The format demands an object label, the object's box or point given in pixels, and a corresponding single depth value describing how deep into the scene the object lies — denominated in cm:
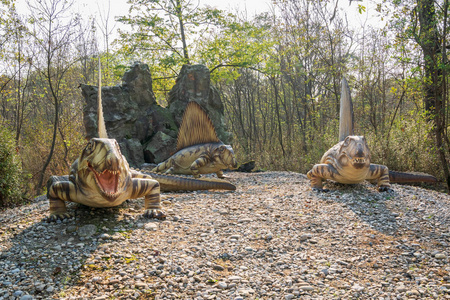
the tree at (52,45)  824
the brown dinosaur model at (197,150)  727
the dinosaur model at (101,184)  299
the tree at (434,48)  610
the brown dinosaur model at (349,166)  493
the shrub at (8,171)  570
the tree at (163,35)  1266
